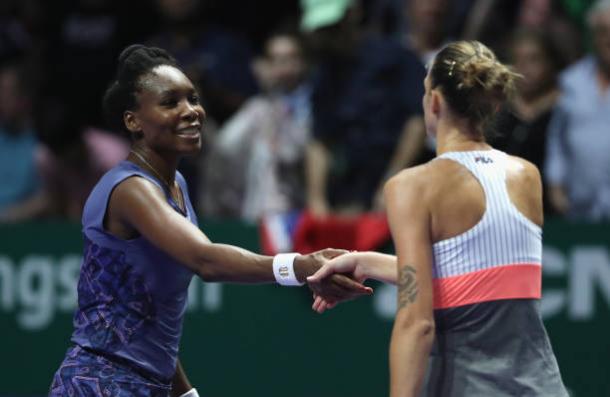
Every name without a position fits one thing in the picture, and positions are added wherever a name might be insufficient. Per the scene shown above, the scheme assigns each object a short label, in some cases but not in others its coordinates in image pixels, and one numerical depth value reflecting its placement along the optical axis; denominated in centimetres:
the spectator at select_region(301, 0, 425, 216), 1555
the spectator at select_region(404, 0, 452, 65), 1573
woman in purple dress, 827
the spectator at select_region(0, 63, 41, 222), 1836
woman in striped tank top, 783
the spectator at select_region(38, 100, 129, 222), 1775
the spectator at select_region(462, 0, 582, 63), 1677
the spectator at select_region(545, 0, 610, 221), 1566
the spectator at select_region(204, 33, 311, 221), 1673
